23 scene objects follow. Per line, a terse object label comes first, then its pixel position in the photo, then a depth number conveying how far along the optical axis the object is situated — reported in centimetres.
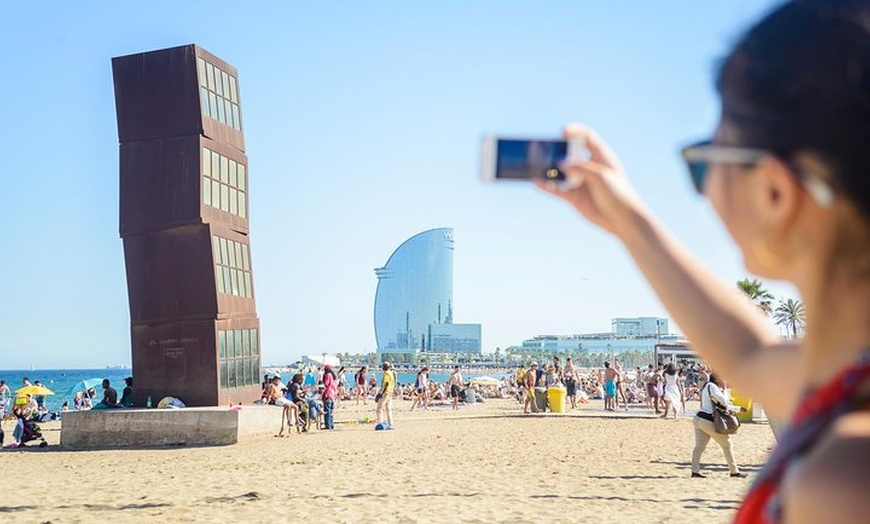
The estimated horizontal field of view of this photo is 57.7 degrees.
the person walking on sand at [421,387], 2945
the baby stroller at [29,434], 1798
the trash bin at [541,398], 2581
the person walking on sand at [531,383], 2552
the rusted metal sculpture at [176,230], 1831
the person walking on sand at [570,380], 2788
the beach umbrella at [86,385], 3896
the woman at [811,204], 69
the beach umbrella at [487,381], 5820
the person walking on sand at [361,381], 2945
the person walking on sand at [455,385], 3129
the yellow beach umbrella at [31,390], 1970
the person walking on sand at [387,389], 1958
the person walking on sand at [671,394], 2191
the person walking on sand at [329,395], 2062
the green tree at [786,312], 7047
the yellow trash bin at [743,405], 1809
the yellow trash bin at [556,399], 2512
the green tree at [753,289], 4906
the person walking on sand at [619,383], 2819
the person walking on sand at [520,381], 2907
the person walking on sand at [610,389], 2686
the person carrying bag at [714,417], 1040
